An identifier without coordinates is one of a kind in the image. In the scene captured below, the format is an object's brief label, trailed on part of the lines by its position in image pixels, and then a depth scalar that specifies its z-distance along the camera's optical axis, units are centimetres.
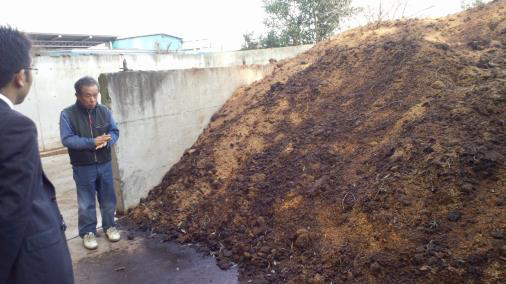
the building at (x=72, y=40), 1410
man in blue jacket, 398
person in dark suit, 151
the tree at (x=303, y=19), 1434
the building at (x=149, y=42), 1864
